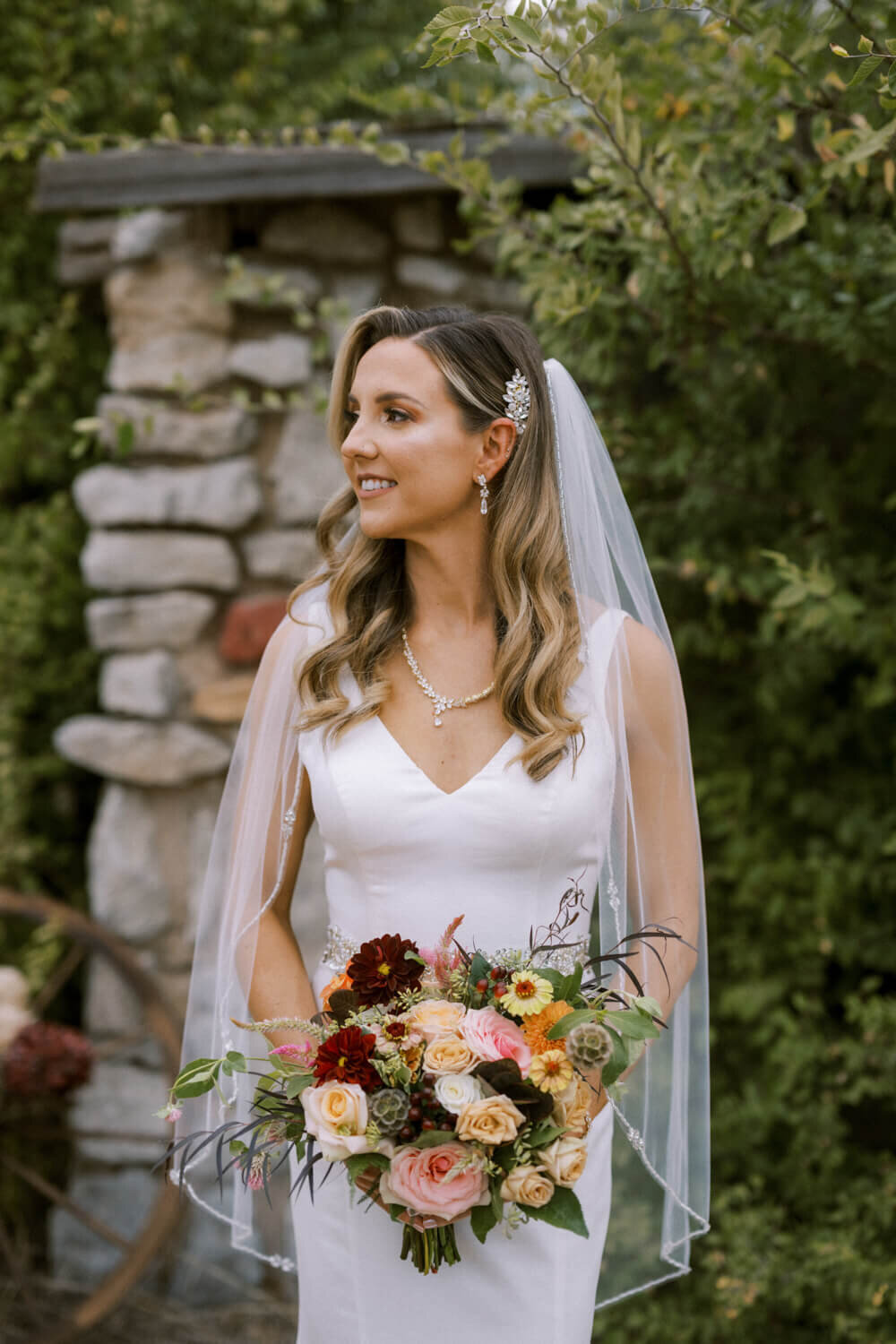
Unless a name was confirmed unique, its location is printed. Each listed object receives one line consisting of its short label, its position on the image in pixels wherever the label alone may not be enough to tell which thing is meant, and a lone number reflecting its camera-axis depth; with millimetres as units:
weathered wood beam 3162
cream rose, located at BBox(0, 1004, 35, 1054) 3254
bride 1953
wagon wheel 3164
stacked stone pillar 3465
